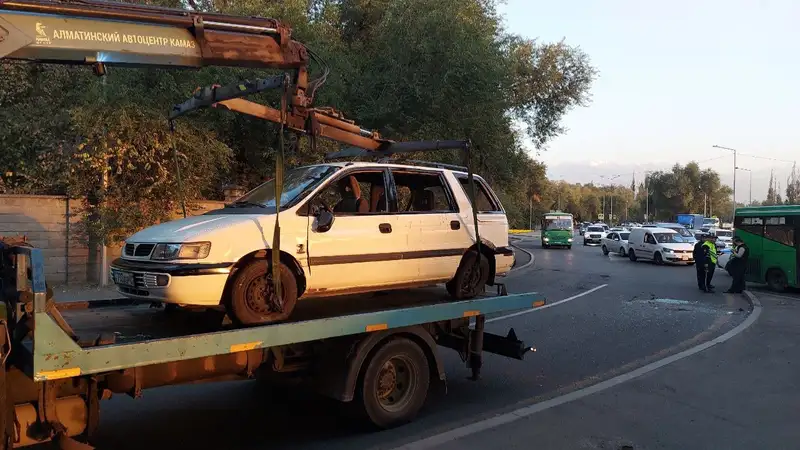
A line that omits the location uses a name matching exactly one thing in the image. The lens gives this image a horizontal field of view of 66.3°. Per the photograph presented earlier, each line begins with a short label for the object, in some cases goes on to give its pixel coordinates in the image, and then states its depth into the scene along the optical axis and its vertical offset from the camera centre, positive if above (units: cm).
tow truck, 387 -92
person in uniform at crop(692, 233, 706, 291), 1706 -124
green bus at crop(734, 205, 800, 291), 1689 -48
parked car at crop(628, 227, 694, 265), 2667 -105
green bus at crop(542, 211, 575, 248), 4069 -60
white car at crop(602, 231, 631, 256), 3204 -112
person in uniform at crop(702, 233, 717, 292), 1691 -103
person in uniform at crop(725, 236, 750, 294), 1639 -113
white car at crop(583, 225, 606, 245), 4675 -105
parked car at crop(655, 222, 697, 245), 2810 -47
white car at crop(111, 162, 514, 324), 495 -26
